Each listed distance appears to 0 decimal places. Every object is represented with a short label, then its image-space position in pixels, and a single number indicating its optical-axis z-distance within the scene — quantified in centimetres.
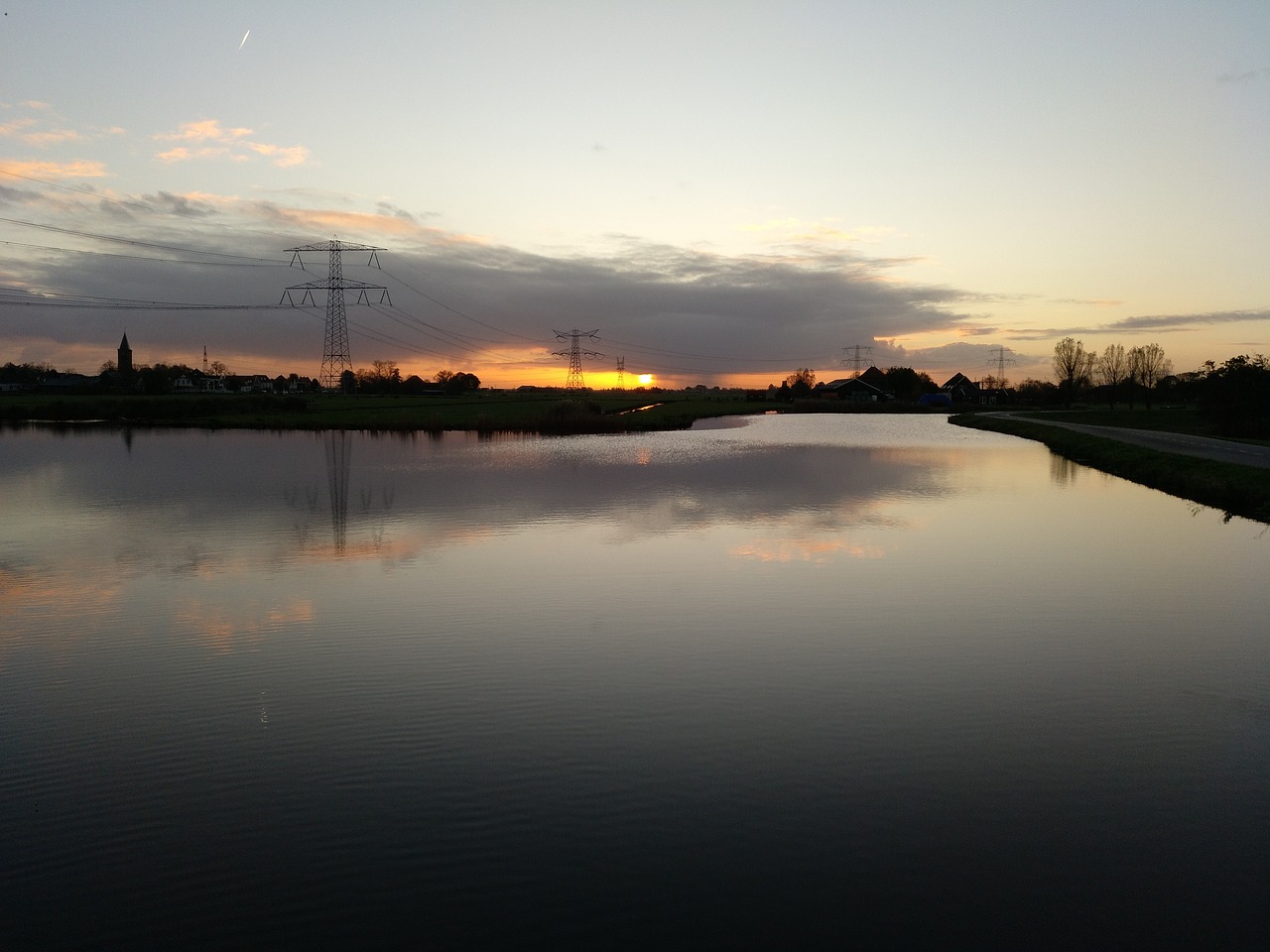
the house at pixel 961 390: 17140
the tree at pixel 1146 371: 14088
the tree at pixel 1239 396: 4938
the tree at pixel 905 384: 17862
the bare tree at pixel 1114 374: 14582
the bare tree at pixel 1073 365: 14450
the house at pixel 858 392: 16975
